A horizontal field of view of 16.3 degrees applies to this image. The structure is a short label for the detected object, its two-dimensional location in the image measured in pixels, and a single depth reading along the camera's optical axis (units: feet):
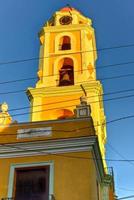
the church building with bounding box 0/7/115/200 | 49.03
